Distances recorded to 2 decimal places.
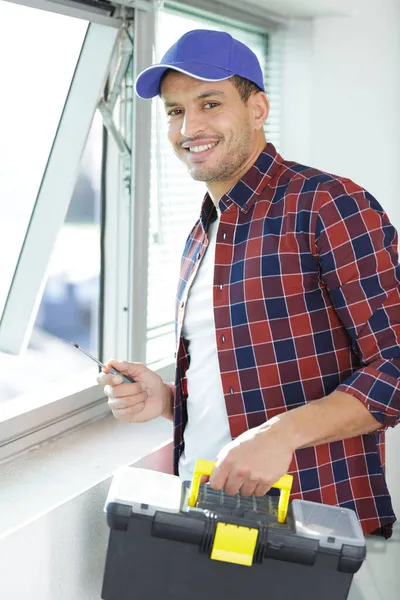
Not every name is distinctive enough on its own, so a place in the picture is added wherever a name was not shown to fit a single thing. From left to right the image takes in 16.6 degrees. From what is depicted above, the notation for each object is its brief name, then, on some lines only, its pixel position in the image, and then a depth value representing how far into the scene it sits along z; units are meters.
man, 2.12
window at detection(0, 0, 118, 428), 3.05
